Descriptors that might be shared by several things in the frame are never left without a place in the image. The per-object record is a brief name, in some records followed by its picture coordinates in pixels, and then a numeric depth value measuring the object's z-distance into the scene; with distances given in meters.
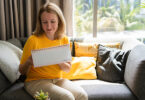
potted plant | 0.97
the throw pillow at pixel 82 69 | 2.01
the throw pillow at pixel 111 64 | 1.96
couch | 1.59
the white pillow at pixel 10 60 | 1.64
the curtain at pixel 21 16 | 2.33
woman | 1.51
